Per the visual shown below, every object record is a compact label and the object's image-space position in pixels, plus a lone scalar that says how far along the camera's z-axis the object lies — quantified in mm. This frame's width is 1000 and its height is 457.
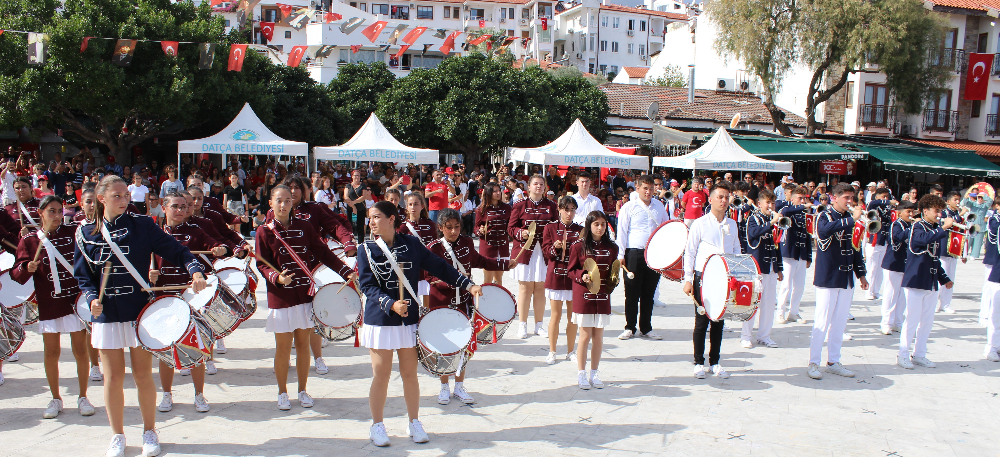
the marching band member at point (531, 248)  7891
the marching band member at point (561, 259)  6863
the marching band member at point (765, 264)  7855
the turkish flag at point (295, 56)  21175
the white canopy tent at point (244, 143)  16953
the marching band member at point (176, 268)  5559
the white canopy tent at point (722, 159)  17750
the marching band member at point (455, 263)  5746
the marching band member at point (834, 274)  6734
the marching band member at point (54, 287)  5391
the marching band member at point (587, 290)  6207
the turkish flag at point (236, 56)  17766
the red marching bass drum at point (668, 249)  7062
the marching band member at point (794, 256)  8352
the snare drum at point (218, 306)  5539
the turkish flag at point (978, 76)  30500
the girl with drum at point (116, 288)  4574
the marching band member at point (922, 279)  7215
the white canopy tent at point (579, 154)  16859
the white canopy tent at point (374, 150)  16859
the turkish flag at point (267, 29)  22328
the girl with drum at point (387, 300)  4668
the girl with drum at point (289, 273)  5391
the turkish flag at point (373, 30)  23788
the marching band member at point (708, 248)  6652
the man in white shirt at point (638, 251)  8078
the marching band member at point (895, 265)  7711
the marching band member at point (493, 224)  8250
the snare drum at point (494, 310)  5402
